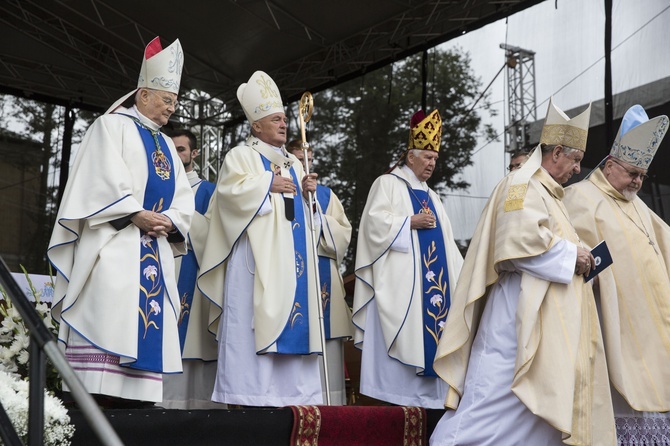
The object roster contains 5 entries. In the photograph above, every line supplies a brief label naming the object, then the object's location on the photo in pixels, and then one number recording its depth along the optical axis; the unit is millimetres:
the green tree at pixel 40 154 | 10984
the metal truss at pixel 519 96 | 8336
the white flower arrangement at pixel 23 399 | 3246
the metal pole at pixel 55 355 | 2070
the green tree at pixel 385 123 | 9188
